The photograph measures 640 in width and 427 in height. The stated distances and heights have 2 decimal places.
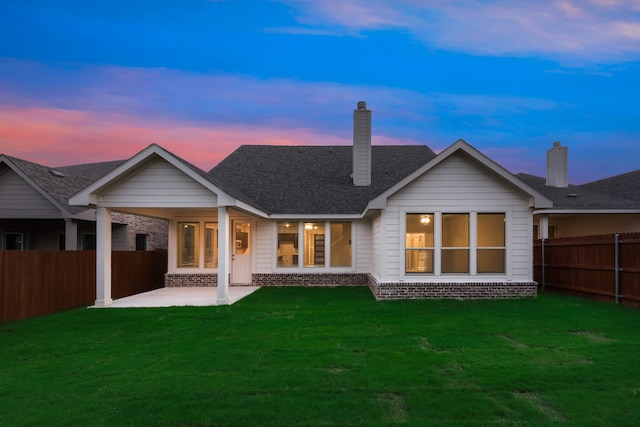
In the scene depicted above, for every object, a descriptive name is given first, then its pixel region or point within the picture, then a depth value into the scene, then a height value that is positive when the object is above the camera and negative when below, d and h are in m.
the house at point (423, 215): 11.31 +0.26
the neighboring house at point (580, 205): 17.50 +0.85
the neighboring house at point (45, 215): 15.05 +0.24
